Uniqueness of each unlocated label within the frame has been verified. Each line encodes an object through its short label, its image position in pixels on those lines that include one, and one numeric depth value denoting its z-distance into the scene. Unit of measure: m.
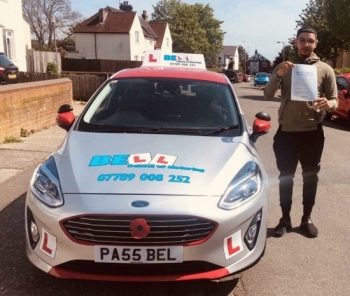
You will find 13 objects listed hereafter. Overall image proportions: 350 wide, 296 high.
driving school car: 2.80
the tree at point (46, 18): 67.19
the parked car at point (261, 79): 46.19
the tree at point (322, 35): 34.16
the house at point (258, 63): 142.62
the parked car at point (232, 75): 57.16
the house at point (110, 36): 51.50
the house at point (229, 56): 121.12
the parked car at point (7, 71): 16.25
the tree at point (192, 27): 79.06
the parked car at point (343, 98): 13.32
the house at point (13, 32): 23.25
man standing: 4.10
